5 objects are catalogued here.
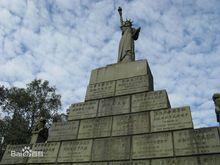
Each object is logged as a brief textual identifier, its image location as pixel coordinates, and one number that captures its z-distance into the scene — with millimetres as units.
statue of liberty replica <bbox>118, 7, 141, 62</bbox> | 9107
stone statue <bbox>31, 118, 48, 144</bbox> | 7756
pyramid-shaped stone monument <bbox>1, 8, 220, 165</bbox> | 5698
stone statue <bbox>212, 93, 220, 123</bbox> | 5857
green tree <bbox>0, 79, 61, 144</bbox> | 16816
